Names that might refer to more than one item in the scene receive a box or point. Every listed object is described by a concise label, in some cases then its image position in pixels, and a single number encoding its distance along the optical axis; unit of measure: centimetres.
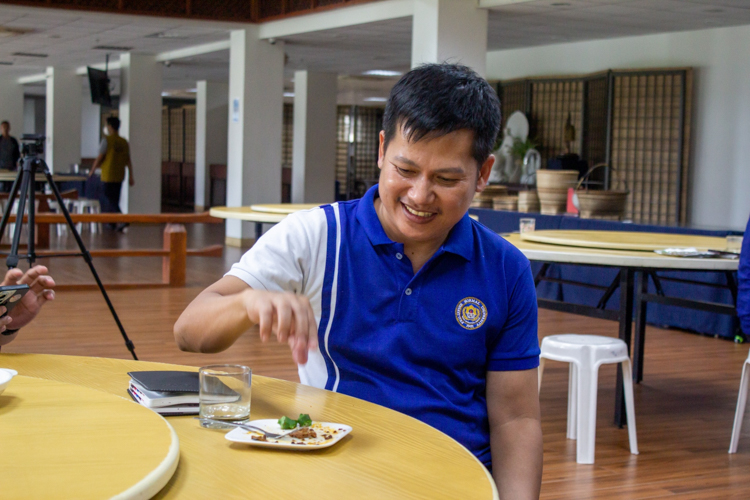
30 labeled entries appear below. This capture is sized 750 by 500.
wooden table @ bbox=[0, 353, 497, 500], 97
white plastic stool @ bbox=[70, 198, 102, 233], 1054
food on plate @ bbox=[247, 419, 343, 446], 110
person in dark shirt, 1309
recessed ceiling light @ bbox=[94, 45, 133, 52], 1216
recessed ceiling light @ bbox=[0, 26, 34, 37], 1095
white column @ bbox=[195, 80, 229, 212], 1614
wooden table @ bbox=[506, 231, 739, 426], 328
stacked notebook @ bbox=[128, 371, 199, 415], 125
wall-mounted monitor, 1312
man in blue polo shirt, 136
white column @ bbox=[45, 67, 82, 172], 1595
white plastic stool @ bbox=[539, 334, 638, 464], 304
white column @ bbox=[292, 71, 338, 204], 1354
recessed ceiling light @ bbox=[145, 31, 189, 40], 1079
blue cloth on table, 530
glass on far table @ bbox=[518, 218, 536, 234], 436
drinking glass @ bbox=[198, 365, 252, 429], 120
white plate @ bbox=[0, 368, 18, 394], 116
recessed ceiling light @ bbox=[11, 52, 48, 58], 1384
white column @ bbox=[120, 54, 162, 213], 1304
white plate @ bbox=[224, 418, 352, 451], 109
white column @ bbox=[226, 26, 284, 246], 1041
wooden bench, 673
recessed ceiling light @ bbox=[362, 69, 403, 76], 1377
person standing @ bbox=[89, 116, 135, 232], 1105
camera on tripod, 368
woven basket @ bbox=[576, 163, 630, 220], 604
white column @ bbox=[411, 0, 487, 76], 766
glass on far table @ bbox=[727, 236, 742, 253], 380
